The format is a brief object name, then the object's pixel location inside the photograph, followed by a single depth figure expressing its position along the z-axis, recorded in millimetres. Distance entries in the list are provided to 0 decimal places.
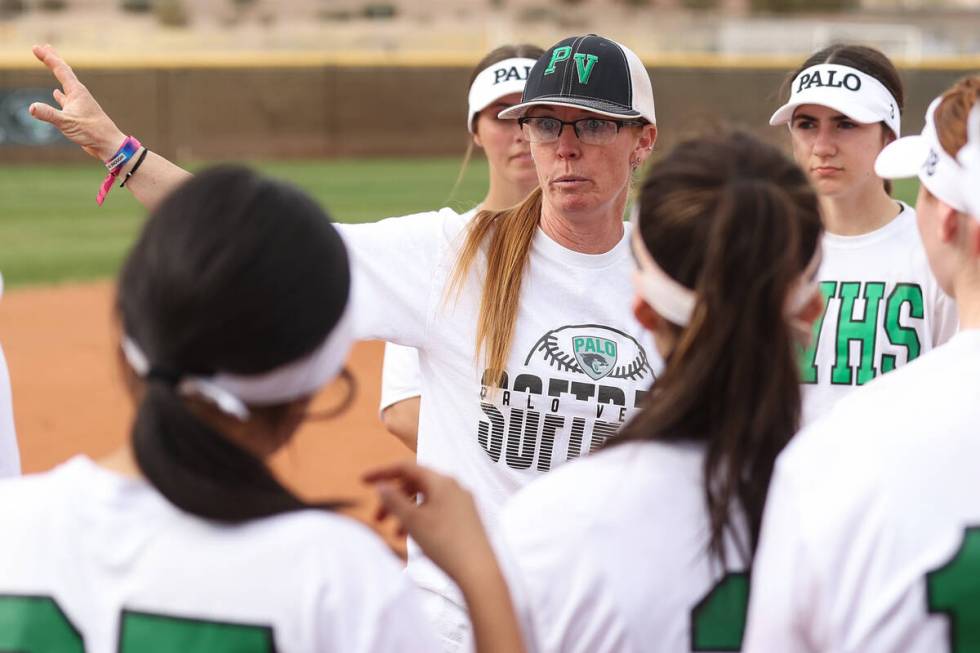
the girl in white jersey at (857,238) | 8626
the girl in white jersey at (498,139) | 8844
